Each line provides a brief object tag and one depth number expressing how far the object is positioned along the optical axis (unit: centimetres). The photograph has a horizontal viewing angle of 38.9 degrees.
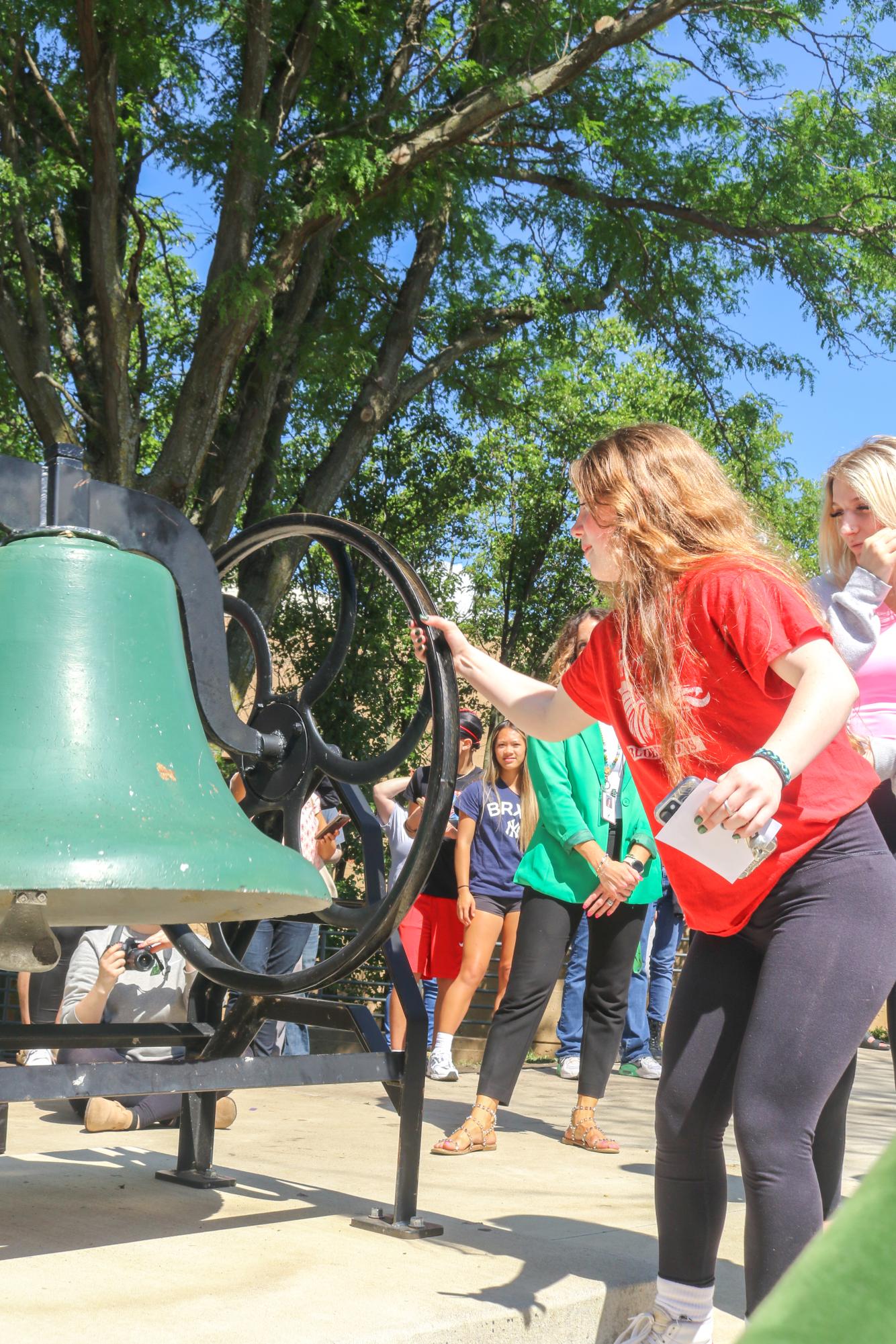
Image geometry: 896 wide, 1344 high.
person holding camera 464
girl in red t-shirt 205
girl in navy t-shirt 574
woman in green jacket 449
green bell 185
